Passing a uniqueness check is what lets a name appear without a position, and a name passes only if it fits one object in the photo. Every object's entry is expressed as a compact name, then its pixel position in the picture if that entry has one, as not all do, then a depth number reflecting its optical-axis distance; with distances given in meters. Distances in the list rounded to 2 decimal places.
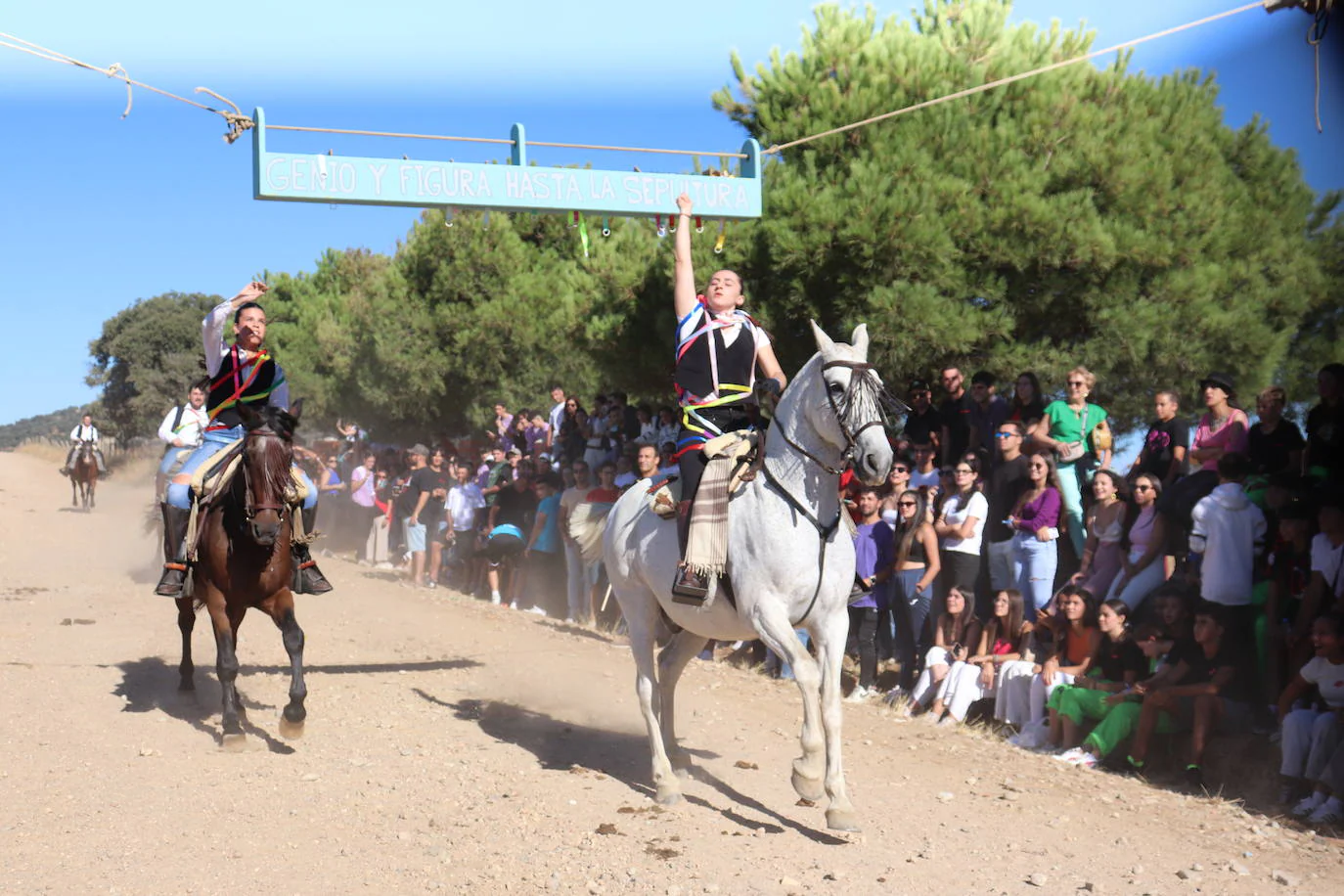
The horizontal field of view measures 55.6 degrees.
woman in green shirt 11.27
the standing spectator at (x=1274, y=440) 9.52
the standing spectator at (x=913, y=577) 11.41
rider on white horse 7.85
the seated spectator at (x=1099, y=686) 9.38
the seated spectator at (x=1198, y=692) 8.77
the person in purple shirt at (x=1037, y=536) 10.82
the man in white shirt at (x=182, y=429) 12.62
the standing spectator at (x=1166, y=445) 10.66
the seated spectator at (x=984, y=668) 10.53
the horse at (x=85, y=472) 34.22
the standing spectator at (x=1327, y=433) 8.88
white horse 6.79
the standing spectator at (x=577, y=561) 16.31
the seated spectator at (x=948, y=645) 10.91
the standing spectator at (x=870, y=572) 11.59
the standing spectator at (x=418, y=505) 20.56
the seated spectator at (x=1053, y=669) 9.79
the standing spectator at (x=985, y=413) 12.30
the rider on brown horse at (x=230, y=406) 9.43
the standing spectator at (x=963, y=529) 11.21
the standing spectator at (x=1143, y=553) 9.87
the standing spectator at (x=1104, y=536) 10.34
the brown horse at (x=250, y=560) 8.62
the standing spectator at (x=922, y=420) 12.90
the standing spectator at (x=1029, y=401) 12.12
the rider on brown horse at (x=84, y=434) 34.09
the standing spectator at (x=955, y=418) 12.60
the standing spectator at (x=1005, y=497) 11.30
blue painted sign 9.99
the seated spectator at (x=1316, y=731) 7.86
